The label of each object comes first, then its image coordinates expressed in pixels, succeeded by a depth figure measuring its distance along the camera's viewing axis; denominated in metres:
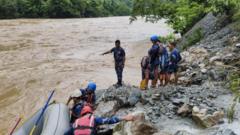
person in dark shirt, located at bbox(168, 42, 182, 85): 10.14
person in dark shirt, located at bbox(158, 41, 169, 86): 9.84
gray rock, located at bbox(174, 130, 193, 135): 6.20
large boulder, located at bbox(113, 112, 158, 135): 6.44
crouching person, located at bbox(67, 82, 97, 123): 7.71
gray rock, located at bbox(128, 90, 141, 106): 8.39
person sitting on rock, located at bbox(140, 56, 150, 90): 10.03
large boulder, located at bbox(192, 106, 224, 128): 6.70
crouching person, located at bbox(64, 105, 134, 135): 6.13
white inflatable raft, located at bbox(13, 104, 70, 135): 7.01
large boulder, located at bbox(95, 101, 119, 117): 8.25
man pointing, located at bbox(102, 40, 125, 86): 10.51
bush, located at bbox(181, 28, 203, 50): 16.03
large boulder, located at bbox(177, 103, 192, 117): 7.35
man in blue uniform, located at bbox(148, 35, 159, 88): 9.64
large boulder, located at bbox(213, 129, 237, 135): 5.81
